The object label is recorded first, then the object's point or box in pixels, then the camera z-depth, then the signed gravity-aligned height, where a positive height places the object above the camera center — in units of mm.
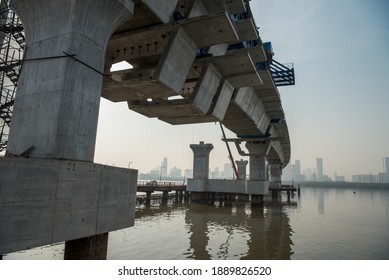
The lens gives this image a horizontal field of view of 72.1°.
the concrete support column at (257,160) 49312 +4284
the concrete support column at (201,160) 55625 +4311
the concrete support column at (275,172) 89012 +3959
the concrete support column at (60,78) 8469 +3230
